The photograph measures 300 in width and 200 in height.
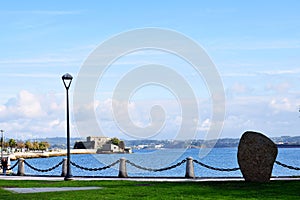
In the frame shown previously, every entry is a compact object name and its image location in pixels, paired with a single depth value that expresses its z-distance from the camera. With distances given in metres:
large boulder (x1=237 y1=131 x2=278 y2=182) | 25.61
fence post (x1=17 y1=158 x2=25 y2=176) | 35.69
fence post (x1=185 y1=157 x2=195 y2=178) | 30.11
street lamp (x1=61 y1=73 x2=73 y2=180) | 29.92
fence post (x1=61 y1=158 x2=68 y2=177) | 33.34
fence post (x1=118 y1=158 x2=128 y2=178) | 31.55
